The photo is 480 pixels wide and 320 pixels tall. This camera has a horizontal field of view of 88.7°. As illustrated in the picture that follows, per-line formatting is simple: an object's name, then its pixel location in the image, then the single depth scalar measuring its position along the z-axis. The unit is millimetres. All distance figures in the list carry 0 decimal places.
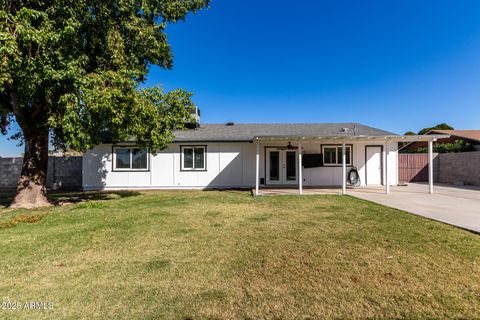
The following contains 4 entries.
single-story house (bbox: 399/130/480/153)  16797
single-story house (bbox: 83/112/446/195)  13438
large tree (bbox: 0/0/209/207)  6230
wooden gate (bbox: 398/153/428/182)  16281
